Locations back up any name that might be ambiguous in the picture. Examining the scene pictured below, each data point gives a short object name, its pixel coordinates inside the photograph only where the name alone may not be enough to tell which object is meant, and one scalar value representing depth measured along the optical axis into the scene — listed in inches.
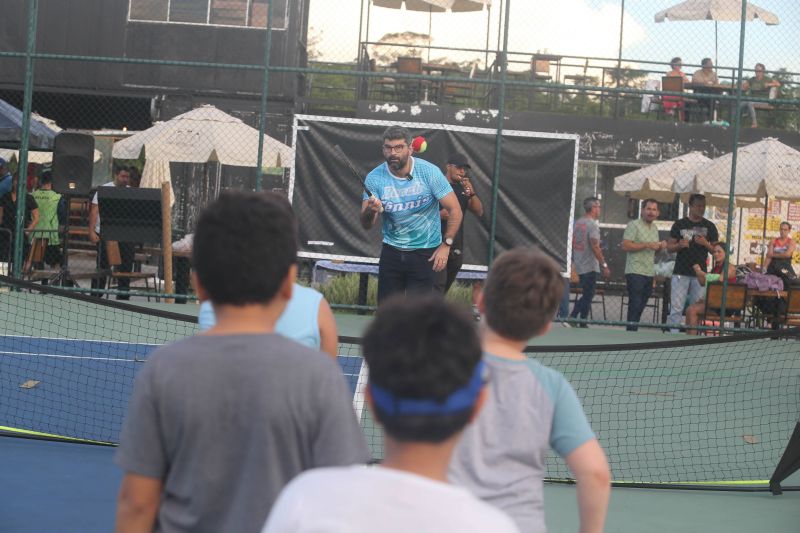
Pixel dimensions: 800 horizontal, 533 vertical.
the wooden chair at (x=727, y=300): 500.1
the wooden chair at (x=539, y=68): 833.5
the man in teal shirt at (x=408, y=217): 327.9
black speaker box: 541.3
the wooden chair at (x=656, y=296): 611.8
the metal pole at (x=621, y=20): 703.0
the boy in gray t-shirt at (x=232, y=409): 87.8
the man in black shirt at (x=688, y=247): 506.9
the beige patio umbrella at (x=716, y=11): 677.3
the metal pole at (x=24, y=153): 483.5
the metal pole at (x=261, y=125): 477.8
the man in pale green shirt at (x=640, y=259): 526.3
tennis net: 257.1
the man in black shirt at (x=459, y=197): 409.7
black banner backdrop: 502.0
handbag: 526.0
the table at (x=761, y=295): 523.5
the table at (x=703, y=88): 749.9
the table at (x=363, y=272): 505.7
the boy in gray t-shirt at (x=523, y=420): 101.5
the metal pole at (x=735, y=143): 479.6
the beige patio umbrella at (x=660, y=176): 685.9
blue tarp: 579.5
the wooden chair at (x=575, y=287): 567.8
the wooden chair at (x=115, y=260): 535.5
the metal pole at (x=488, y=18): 739.3
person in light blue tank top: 123.0
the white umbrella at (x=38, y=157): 868.9
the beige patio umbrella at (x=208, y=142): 609.3
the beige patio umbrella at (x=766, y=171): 559.8
